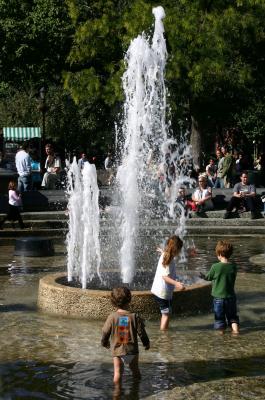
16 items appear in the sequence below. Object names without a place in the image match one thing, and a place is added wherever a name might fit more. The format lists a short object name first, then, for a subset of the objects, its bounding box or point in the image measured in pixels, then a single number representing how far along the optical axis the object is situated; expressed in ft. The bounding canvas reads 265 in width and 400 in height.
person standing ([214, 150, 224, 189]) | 92.47
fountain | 38.55
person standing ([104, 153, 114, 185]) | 98.54
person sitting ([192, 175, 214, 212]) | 78.98
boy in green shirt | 35.24
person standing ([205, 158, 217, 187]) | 89.32
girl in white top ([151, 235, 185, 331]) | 35.22
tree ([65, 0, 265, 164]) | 113.29
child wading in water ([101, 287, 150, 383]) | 26.84
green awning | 174.19
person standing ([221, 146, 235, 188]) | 93.97
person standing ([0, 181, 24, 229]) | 72.13
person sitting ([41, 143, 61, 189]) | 93.76
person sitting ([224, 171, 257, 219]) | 76.89
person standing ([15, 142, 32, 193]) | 84.74
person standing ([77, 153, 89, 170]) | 107.86
